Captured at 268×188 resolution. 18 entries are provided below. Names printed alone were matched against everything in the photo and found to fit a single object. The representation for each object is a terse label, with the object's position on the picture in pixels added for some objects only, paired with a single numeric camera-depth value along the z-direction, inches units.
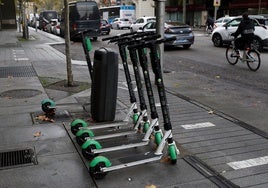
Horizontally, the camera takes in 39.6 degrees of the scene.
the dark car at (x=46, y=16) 1702.8
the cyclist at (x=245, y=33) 466.9
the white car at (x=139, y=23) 1138.2
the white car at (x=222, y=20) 1061.4
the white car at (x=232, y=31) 645.3
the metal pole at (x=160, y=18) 321.4
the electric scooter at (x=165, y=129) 160.9
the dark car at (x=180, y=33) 698.8
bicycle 454.3
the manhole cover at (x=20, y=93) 301.3
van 957.2
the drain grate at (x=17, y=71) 406.3
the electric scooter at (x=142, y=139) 167.0
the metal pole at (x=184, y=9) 1748.8
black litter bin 215.8
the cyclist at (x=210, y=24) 1311.5
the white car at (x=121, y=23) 1907.2
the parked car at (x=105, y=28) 1278.3
